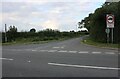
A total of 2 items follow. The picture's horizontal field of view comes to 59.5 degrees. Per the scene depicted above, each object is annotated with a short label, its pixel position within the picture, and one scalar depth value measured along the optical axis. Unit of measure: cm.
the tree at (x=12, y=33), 2822
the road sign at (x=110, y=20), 1192
